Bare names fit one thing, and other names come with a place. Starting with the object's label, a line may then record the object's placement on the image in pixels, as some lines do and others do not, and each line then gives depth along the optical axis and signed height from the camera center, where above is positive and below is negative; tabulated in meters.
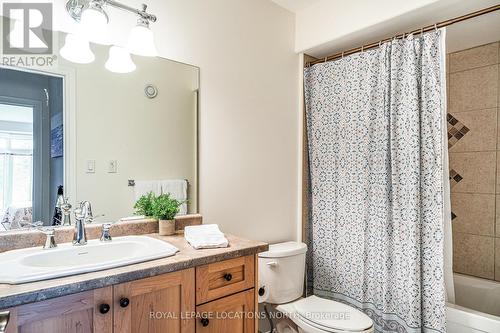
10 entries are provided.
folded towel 1.38 -0.33
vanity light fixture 1.37 +0.64
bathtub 1.76 -0.91
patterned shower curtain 1.76 -0.08
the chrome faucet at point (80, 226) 1.36 -0.26
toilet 1.68 -0.84
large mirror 1.34 +0.16
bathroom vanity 0.91 -0.45
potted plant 1.62 -0.24
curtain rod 1.70 +0.87
